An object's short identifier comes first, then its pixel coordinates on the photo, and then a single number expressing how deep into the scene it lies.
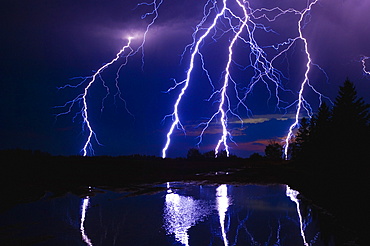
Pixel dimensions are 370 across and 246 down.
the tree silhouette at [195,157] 52.51
